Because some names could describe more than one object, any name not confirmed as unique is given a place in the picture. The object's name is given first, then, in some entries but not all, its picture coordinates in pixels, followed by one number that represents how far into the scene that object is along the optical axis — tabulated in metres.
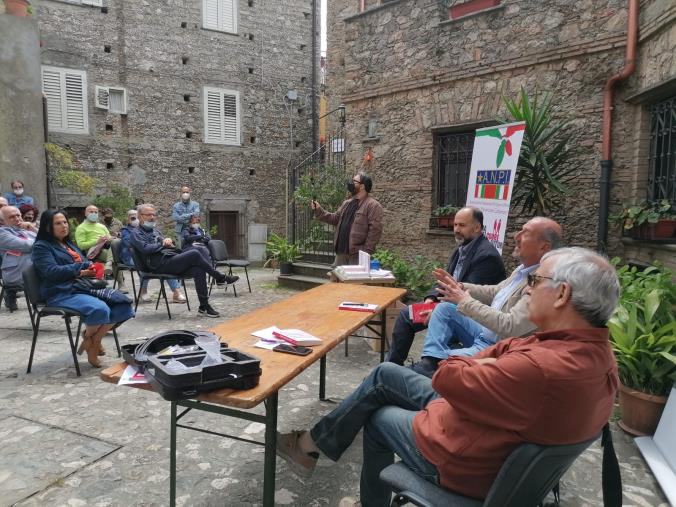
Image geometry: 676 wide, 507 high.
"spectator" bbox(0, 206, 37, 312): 5.38
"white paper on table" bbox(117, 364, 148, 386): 1.87
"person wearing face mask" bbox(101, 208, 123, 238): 7.92
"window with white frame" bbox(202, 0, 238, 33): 12.77
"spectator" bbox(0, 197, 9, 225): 6.36
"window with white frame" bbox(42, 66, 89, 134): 11.30
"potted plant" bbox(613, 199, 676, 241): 4.57
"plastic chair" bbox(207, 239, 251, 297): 7.59
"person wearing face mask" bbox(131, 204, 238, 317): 5.72
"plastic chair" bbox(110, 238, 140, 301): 6.59
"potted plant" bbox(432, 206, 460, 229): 7.11
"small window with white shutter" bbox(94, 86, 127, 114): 11.65
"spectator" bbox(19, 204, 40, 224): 6.82
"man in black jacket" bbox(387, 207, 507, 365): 3.52
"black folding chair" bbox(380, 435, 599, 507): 1.36
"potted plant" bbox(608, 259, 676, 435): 2.91
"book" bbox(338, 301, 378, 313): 3.17
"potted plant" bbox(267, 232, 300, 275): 8.48
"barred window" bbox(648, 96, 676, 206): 4.90
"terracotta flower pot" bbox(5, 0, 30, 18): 9.41
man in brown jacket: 5.46
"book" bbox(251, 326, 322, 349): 2.39
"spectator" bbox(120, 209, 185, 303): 6.48
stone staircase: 8.02
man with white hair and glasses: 1.38
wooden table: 1.86
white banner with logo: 4.85
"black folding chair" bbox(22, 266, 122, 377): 3.81
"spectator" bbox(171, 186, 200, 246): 8.73
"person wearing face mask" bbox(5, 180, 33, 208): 7.97
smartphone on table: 2.24
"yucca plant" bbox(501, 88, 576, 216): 5.45
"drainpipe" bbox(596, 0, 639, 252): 5.63
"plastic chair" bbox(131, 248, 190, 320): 5.76
